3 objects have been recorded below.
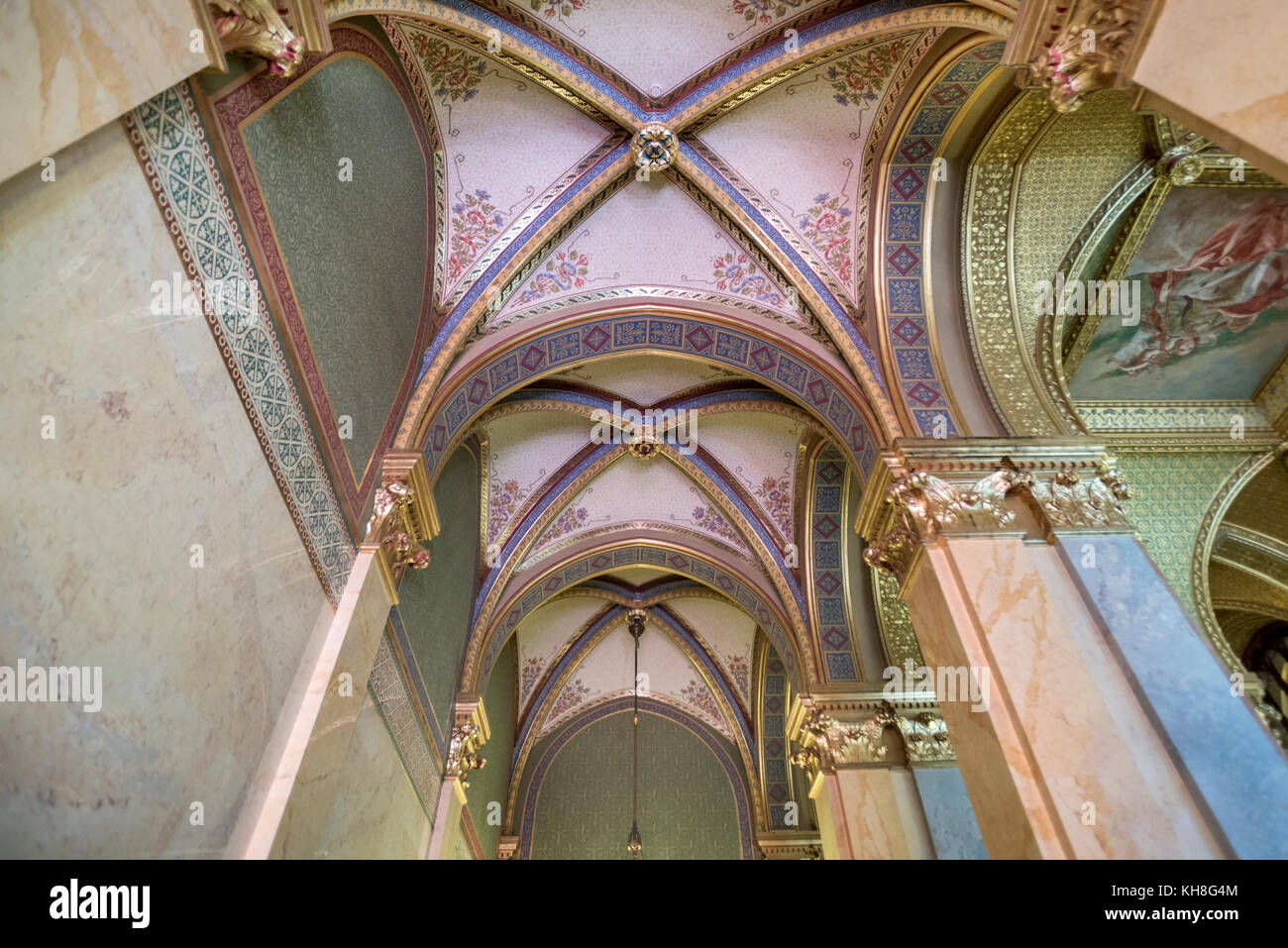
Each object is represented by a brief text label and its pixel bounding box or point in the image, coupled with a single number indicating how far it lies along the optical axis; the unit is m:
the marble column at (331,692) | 3.75
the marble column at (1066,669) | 3.56
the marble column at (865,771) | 6.88
